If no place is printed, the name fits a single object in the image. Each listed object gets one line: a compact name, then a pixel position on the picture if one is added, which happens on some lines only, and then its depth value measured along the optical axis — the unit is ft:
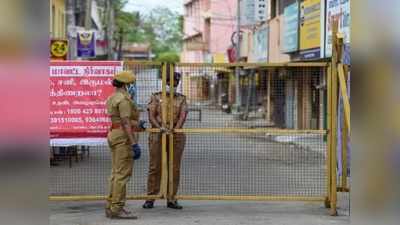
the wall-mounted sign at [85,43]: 99.96
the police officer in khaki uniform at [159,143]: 30.94
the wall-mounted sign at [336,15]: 56.75
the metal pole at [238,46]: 113.39
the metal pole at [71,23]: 95.35
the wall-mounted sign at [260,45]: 104.99
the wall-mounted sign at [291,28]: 79.90
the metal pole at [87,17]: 116.26
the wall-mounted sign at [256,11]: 100.99
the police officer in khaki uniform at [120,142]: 27.61
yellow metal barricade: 30.50
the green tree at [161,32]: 338.75
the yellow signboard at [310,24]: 69.35
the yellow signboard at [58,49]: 59.27
